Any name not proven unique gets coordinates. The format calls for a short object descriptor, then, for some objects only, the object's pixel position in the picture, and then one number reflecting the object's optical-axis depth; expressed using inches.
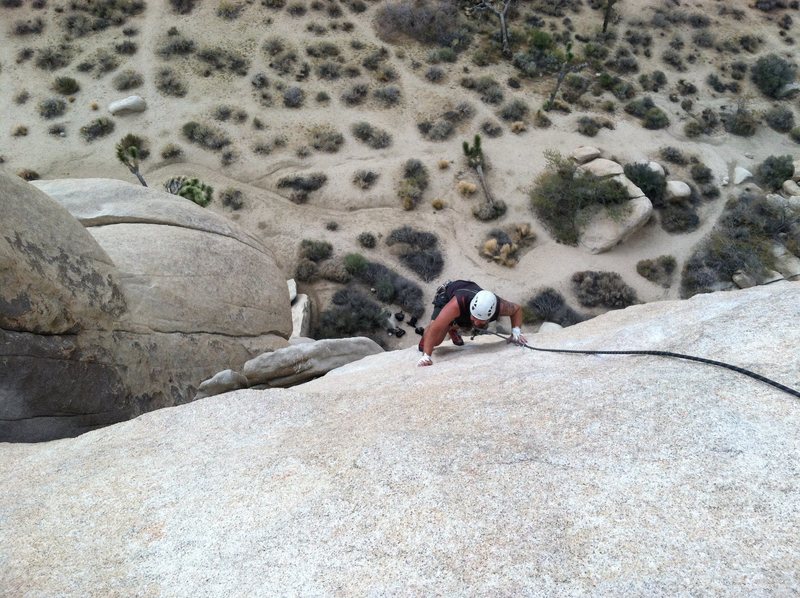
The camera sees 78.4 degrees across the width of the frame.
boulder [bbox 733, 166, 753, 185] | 1043.3
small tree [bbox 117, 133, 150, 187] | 884.0
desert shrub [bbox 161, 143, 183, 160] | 1040.2
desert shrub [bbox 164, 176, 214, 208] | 836.0
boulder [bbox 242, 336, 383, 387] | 367.6
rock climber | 319.9
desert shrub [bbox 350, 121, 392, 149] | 1072.2
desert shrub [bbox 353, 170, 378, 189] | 1007.9
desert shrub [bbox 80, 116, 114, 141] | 1066.1
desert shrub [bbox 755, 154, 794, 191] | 1035.9
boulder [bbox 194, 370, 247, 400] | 341.4
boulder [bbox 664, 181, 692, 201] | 995.9
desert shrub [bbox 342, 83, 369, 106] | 1131.3
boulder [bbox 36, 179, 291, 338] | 420.8
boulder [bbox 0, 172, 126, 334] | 300.7
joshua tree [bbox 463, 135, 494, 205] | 1003.9
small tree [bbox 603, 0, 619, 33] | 1293.1
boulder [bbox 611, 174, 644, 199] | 960.9
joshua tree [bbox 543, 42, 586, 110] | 1111.0
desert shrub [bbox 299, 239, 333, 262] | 902.4
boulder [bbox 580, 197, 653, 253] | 936.9
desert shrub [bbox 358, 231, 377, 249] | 935.7
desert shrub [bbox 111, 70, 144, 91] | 1129.3
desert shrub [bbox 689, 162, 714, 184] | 1043.9
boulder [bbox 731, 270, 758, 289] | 847.4
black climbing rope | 184.2
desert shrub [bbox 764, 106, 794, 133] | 1162.0
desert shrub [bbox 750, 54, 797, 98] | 1224.2
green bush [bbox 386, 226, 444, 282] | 905.5
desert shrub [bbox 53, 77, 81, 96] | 1109.1
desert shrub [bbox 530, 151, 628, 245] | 957.2
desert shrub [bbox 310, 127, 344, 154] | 1060.5
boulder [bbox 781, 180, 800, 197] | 1008.2
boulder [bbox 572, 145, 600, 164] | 1042.6
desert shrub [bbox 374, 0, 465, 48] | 1255.5
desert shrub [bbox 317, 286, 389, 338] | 802.8
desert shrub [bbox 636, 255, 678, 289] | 903.7
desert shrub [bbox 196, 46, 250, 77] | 1165.7
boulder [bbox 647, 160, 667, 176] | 1017.8
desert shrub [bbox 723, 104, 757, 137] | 1139.9
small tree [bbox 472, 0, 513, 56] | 1244.5
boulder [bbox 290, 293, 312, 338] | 754.2
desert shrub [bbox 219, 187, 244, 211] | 975.6
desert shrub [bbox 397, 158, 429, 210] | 993.5
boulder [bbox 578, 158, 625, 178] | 994.7
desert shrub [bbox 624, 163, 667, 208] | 987.9
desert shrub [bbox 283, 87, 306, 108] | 1112.8
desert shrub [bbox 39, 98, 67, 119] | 1087.0
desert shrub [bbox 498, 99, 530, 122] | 1130.0
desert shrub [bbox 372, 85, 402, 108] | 1136.8
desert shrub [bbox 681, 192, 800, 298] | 872.3
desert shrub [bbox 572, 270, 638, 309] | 868.6
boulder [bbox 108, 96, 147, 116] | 1085.8
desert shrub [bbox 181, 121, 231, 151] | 1055.6
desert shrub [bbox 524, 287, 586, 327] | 837.3
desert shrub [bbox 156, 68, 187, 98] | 1125.1
